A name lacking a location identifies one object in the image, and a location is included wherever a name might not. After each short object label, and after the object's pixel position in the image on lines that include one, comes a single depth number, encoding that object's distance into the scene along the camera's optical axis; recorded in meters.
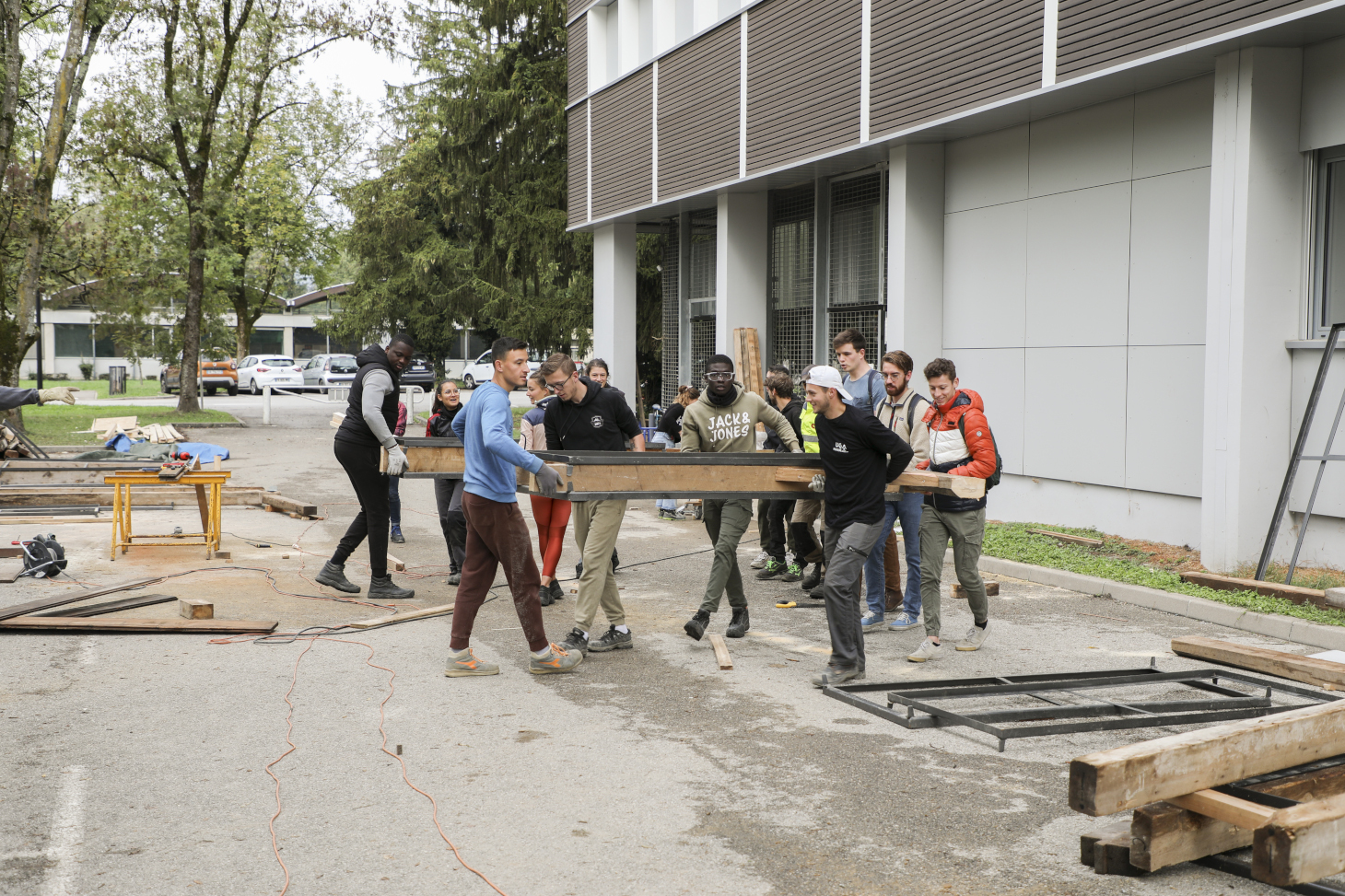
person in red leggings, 9.43
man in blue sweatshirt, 7.10
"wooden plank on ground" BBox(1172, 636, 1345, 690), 6.52
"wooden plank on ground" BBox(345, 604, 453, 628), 8.49
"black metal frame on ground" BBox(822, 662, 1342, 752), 5.81
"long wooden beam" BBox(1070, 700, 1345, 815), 3.92
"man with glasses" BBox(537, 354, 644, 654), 7.70
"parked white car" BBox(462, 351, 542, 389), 51.50
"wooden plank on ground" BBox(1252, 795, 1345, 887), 3.84
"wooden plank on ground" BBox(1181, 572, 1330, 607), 8.63
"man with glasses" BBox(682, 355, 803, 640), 8.07
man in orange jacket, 7.62
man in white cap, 6.85
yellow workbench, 11.34
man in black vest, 9.52
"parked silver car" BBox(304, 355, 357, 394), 47.59
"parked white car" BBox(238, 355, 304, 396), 47.34
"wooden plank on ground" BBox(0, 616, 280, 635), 8.09
